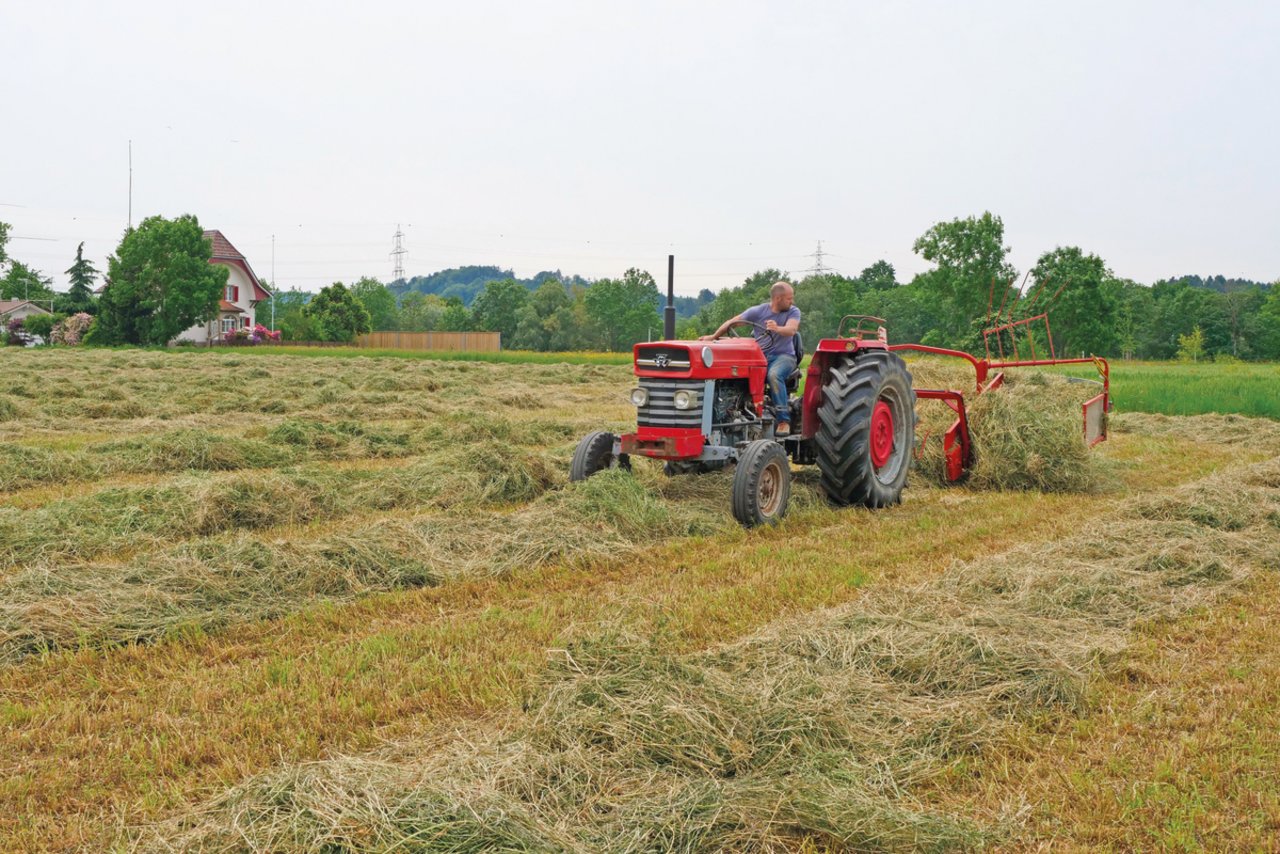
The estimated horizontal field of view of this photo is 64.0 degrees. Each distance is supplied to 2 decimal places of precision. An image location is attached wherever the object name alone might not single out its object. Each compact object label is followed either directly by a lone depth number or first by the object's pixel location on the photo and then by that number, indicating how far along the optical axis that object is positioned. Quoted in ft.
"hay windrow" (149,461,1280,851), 9.77
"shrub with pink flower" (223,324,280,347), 180.65
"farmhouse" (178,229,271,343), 206.08
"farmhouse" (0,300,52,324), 252.42
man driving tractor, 28.27
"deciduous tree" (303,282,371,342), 216.95
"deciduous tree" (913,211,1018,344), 195.00
